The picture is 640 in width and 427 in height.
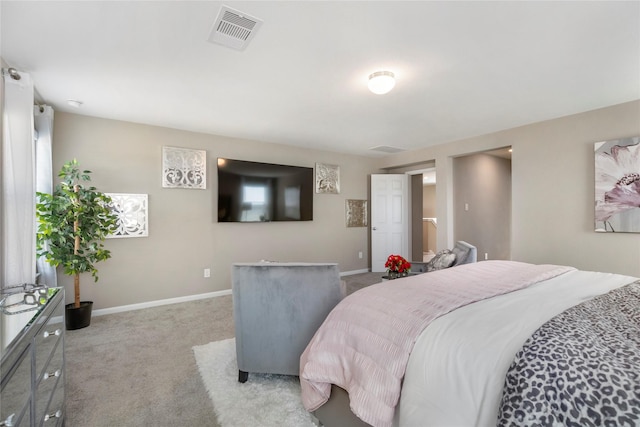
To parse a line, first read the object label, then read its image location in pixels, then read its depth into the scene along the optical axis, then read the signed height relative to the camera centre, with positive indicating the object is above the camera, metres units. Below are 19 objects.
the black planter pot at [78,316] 2.99 -1.04
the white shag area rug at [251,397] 1.68 -1.18
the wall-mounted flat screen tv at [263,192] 4.25 +0.36
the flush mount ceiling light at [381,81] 2.38 +1.10
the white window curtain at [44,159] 2.91 +0.59
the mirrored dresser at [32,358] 0.92 -0.53
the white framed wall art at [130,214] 3.54 +0.02
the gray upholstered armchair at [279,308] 1.91 -0.62
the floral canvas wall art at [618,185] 3.01 +0.28
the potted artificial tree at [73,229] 2.86 -0.13
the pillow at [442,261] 3.18 -0.54
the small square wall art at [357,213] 5.70 +0.02
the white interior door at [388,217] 5.80 -0.07
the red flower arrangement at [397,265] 3.32 -0.59
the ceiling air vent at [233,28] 1.74 +1.20
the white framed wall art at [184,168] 3.87 +0.65
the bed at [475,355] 0.83 -0.51
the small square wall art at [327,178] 5.30 +0.66
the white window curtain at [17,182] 2.15 +0.27
